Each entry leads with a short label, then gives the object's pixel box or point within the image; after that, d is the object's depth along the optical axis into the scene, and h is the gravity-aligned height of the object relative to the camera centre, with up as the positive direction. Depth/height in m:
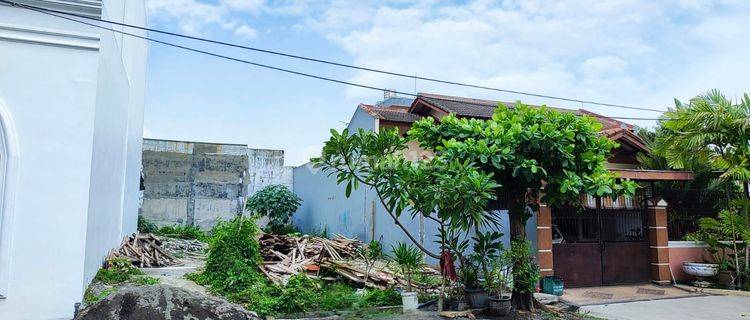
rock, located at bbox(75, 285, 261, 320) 5.88 -1.14
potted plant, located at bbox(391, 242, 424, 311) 8.23 -0.84
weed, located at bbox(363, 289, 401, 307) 8.73 -1.47
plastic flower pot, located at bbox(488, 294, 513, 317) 7.98 -1.44
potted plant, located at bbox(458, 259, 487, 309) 8.34 -1.22
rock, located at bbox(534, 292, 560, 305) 9.05 -1.49
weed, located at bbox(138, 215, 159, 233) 19.74 -0.55
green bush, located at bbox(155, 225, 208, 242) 19.45 -0.78
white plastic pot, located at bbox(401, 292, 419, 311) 8.22 -1.41
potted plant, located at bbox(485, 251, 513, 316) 7.99 -1.14
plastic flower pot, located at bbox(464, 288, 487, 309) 8.34 -1.37
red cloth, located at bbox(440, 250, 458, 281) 8.24 -0.84
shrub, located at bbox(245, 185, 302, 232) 20.73 +0.31
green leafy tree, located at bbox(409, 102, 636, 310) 7.89 +1.02
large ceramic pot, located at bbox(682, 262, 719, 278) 10.98 -1.13
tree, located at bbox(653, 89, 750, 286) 10.68 +1.75
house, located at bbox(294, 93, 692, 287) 10.48 -0.38
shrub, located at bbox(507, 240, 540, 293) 8.05 -0.83
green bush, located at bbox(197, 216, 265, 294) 9.55 -0.90
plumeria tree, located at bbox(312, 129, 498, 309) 7.32 +0.58
